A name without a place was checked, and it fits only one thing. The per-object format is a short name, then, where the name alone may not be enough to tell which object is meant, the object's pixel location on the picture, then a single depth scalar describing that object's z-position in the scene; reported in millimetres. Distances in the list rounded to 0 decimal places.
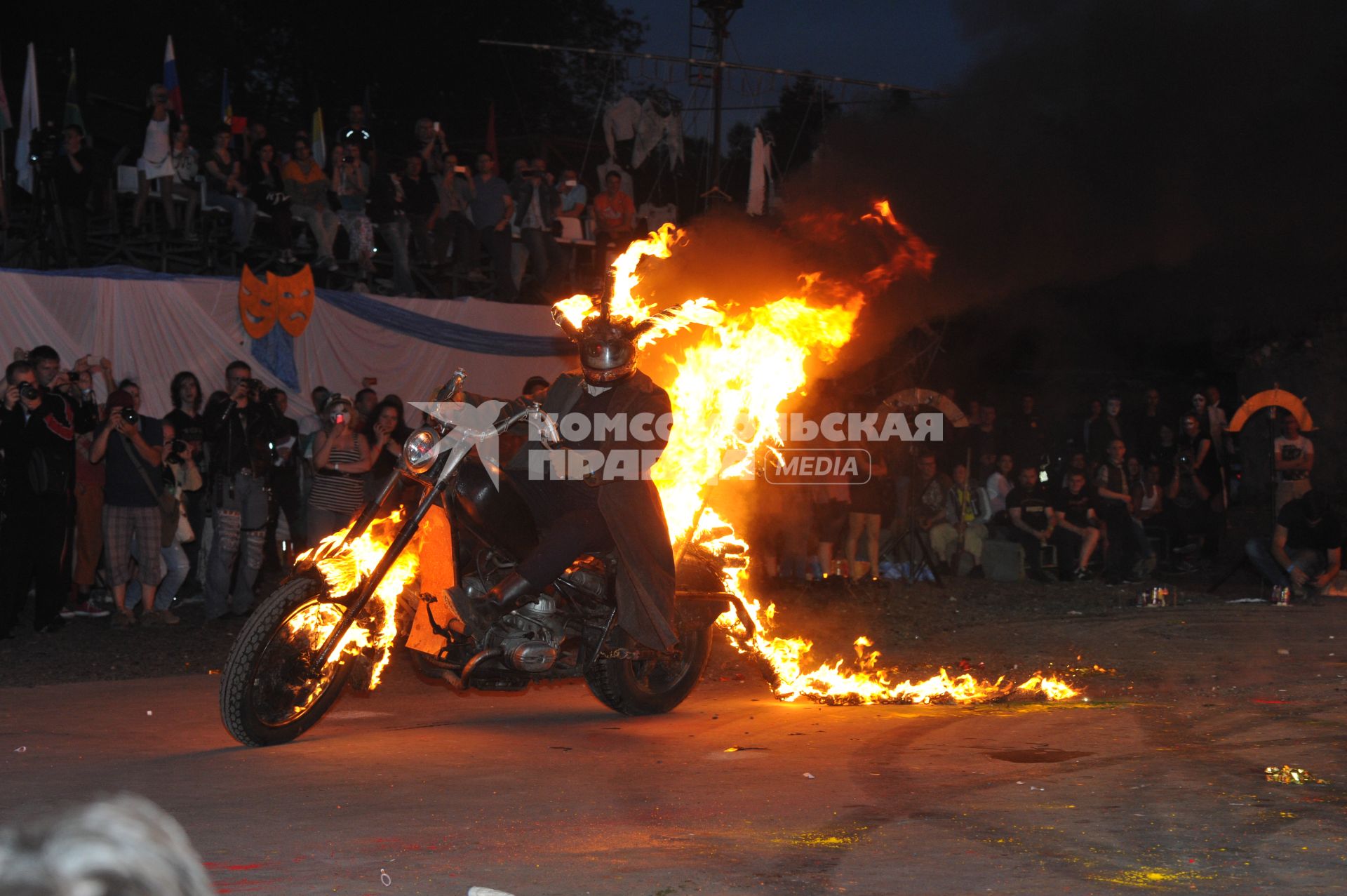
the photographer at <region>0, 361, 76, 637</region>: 11047
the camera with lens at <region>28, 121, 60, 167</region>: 14940
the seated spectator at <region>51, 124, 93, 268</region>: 14438
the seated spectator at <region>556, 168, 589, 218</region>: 18438
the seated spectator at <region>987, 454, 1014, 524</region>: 17344
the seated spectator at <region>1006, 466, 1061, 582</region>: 17016
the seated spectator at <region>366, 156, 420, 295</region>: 16766
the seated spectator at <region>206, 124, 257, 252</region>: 15727
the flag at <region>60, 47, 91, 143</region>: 16531
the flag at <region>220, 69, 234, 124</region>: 19514
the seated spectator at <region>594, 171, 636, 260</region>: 17453
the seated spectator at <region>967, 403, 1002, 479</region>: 17531
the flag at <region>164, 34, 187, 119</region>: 18562
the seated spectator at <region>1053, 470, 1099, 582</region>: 16969
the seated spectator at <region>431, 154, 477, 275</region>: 17328
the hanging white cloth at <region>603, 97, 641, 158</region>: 21328
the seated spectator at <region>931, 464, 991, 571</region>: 16812
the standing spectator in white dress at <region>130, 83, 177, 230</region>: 15359
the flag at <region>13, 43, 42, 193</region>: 16297
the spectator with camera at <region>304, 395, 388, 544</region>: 11602
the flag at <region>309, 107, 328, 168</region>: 20000
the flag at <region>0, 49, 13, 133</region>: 16328
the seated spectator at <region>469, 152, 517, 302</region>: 17578
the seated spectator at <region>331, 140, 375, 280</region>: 16828
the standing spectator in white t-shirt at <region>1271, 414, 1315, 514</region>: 15805
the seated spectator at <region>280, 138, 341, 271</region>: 16453
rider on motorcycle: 7766
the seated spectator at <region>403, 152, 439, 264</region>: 17000
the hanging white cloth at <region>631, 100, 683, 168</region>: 21469
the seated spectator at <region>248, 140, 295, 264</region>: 15930
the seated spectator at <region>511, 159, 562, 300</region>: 17734
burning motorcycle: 6945
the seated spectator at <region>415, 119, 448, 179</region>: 17359
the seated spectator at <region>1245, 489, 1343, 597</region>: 14750
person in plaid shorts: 11695
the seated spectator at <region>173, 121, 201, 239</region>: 15570
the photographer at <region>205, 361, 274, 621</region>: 12133
